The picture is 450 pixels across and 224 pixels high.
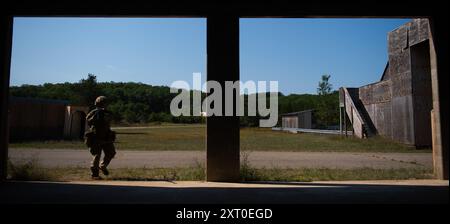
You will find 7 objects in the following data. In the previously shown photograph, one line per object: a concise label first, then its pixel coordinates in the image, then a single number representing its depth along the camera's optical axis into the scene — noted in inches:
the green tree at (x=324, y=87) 2810.0
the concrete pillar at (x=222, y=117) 292.0
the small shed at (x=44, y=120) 907.4
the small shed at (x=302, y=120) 1931.6
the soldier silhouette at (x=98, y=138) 310.5
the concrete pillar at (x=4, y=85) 282.0
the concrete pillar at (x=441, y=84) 294.7
